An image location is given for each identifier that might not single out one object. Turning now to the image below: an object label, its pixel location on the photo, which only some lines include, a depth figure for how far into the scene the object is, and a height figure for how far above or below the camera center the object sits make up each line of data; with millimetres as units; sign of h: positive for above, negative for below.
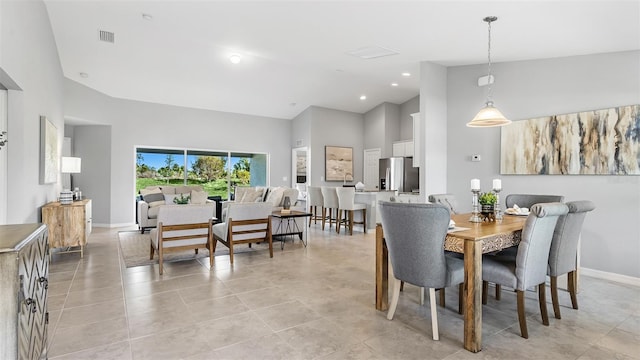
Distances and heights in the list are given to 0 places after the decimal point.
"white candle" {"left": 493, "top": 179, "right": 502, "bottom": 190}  3434 -34
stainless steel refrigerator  7941 +165
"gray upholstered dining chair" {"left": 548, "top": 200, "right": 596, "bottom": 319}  2717 -521
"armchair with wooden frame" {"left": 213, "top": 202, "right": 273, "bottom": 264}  4602 -651
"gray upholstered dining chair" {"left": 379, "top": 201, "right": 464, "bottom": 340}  2396 -486
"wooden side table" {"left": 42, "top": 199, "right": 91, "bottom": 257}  4551 -608
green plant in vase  3246 -231
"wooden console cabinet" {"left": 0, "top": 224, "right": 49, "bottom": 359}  1266 -479
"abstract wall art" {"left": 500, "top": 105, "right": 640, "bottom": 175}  3828 +491
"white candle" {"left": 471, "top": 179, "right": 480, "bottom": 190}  3219 -28
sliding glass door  8172 +327
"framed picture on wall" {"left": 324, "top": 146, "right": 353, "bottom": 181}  9141 +516
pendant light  3521 +698
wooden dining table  2316 -504
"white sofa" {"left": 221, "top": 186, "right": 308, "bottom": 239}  5914 -351
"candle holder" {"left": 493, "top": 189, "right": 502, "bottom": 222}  3293 -306
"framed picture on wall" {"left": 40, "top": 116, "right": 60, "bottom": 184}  4316 +413
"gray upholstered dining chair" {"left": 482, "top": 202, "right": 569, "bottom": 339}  2434 -600
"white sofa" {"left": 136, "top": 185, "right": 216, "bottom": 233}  6816 -381
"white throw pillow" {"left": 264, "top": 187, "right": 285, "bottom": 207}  6852 -311
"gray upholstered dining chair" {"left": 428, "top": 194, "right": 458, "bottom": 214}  3957 -225
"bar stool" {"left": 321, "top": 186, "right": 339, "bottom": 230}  7219 -412
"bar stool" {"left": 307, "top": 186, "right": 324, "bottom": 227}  7686 -390
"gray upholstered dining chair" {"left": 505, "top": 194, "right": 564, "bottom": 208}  3740 -209
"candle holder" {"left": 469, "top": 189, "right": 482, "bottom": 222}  3156 -284
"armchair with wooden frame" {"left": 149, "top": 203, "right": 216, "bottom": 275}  4129 -617
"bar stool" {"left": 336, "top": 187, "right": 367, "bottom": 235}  6883 -503
